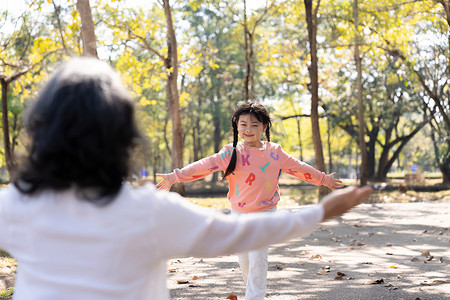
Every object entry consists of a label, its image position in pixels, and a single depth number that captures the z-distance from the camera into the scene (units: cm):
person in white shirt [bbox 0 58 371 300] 160
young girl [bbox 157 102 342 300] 502
